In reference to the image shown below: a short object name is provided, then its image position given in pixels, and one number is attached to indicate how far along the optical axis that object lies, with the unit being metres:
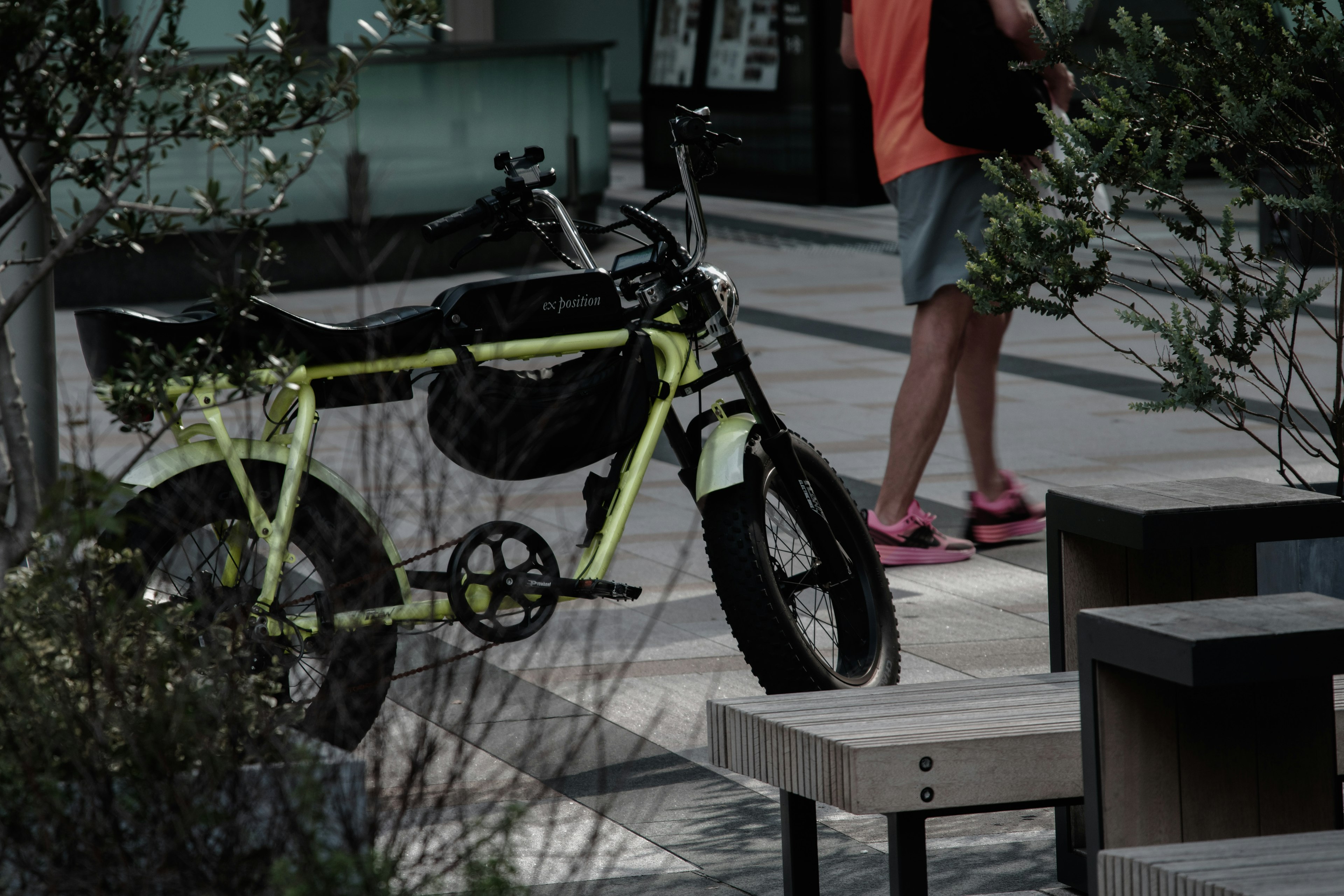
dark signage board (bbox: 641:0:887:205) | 34.72
